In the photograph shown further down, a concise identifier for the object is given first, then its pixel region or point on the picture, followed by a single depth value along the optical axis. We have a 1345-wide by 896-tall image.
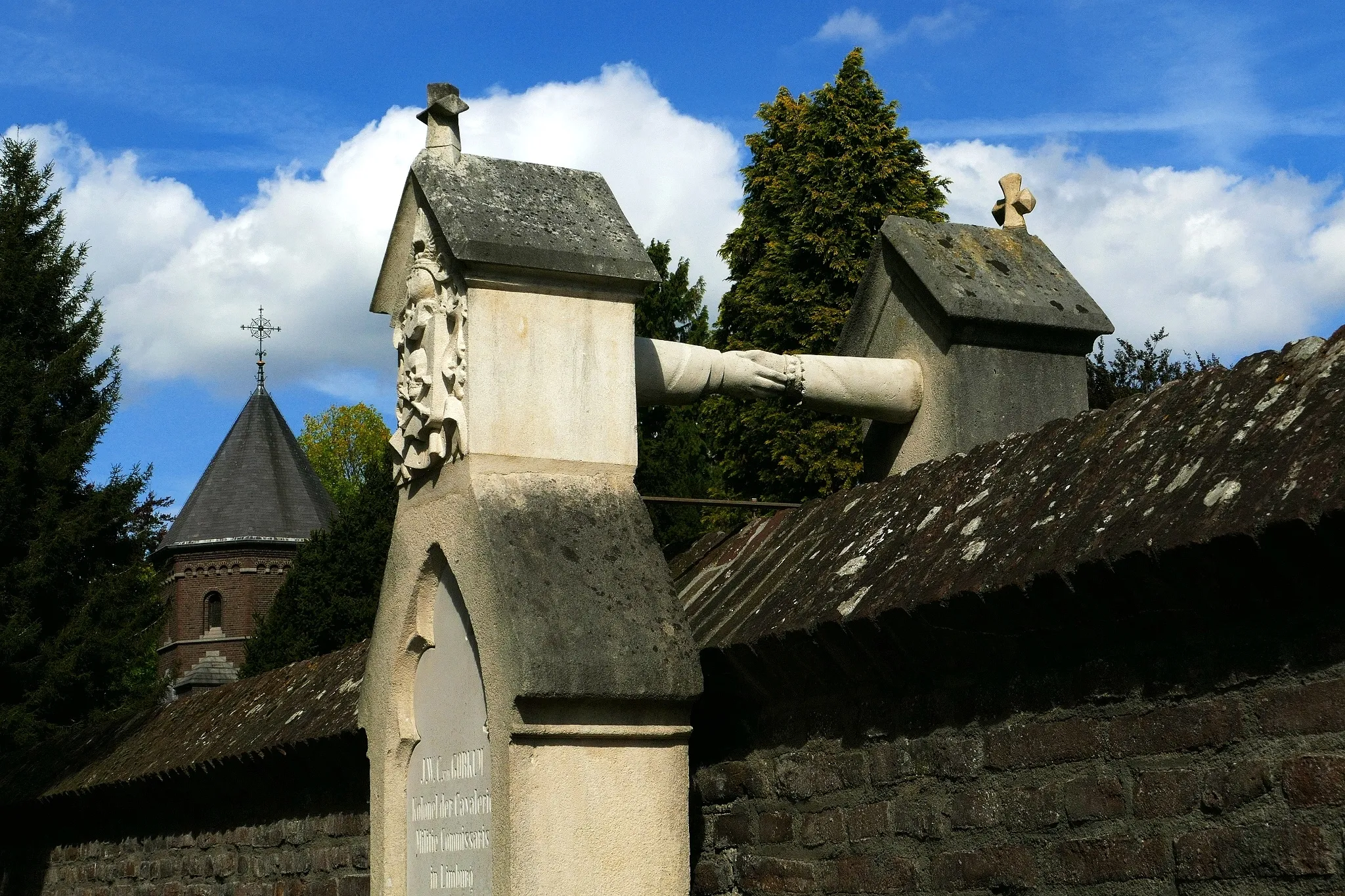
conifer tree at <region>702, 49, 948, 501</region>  20.28
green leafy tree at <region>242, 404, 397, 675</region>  27.48
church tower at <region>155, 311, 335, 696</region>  47.22
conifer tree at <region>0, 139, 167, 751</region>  14.97
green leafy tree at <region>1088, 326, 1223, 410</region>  20.89
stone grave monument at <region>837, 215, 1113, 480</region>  5.96
